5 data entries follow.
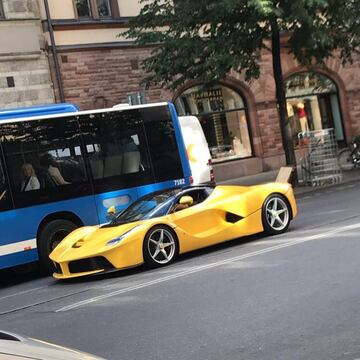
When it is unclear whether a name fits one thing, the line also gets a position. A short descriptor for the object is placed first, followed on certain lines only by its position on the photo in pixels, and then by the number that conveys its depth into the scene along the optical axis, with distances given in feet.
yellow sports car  28.12
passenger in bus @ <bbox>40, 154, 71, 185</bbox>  33.17
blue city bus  31.83
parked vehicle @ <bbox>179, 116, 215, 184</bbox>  47.59
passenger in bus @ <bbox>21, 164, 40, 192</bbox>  32.24
